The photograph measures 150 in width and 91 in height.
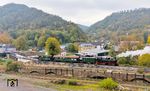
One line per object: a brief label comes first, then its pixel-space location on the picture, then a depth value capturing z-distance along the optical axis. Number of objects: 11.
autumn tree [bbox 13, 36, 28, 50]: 136.04
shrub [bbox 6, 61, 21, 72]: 82.06
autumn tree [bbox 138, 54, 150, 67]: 69.91
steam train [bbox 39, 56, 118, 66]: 75.76
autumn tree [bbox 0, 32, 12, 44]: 156.19
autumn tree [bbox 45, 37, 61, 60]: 94.12
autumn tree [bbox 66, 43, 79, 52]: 125.88
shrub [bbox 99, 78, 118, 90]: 51.19
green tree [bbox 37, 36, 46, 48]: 141.69
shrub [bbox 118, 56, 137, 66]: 76.12
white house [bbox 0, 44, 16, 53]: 123.89
